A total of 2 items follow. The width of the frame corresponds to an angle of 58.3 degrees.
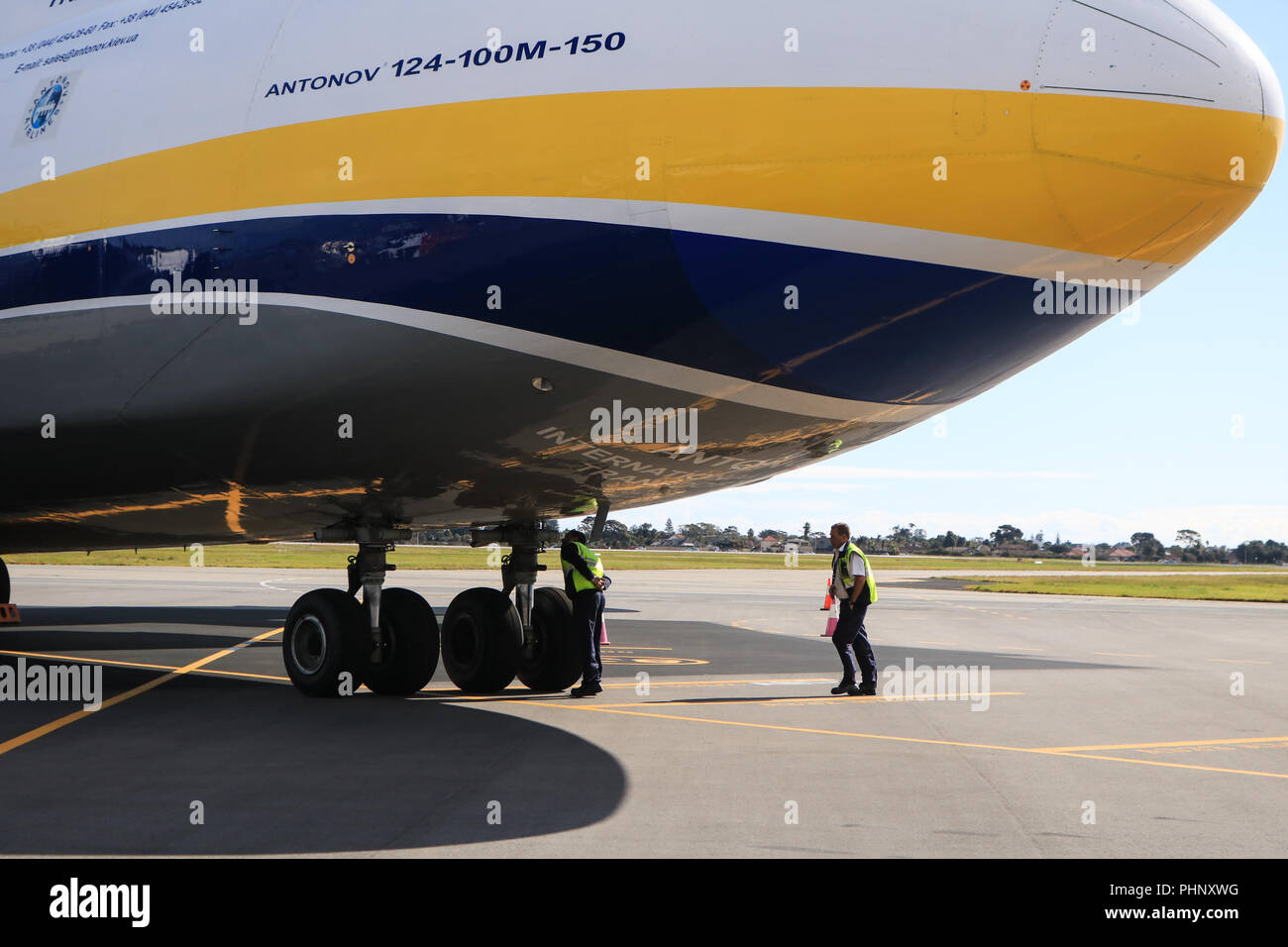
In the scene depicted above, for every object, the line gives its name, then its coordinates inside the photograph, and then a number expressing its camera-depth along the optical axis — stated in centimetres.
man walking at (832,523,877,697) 1228
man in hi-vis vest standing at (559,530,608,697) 1134
